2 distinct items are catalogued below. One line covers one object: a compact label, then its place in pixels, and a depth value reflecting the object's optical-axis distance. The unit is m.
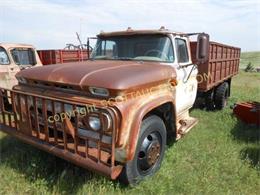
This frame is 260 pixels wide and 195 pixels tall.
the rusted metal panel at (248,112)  4.35
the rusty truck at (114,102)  2.08
